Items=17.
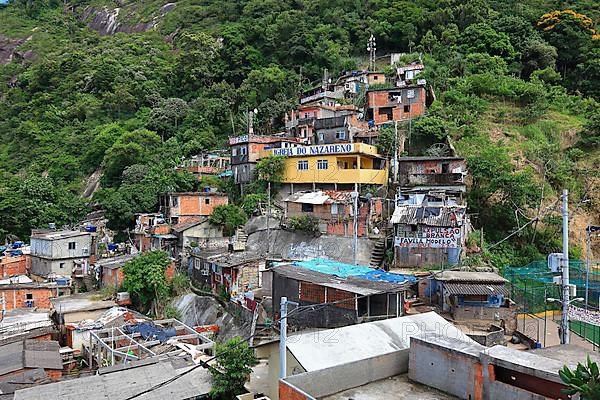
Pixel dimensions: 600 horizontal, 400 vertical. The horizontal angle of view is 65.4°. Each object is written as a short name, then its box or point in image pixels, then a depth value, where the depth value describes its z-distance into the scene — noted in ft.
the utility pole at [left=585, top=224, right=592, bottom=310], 57.52
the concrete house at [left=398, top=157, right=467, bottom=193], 83.66
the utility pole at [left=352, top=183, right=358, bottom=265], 72.79
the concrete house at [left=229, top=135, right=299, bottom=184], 108.47
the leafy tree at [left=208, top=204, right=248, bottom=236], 93.97
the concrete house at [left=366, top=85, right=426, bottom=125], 111.45
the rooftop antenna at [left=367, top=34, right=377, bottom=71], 148.79
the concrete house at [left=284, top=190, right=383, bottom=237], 79.36
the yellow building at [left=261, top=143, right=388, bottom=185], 92.99
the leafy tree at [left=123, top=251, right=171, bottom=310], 76.28
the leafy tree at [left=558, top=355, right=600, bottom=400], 20.25
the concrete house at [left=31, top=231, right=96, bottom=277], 98.99
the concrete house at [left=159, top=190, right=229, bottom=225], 103.14
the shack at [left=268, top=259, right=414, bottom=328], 47.98
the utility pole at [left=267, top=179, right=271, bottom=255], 83.47
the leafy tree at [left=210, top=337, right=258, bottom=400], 40.57
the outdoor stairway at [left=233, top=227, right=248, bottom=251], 84.84
